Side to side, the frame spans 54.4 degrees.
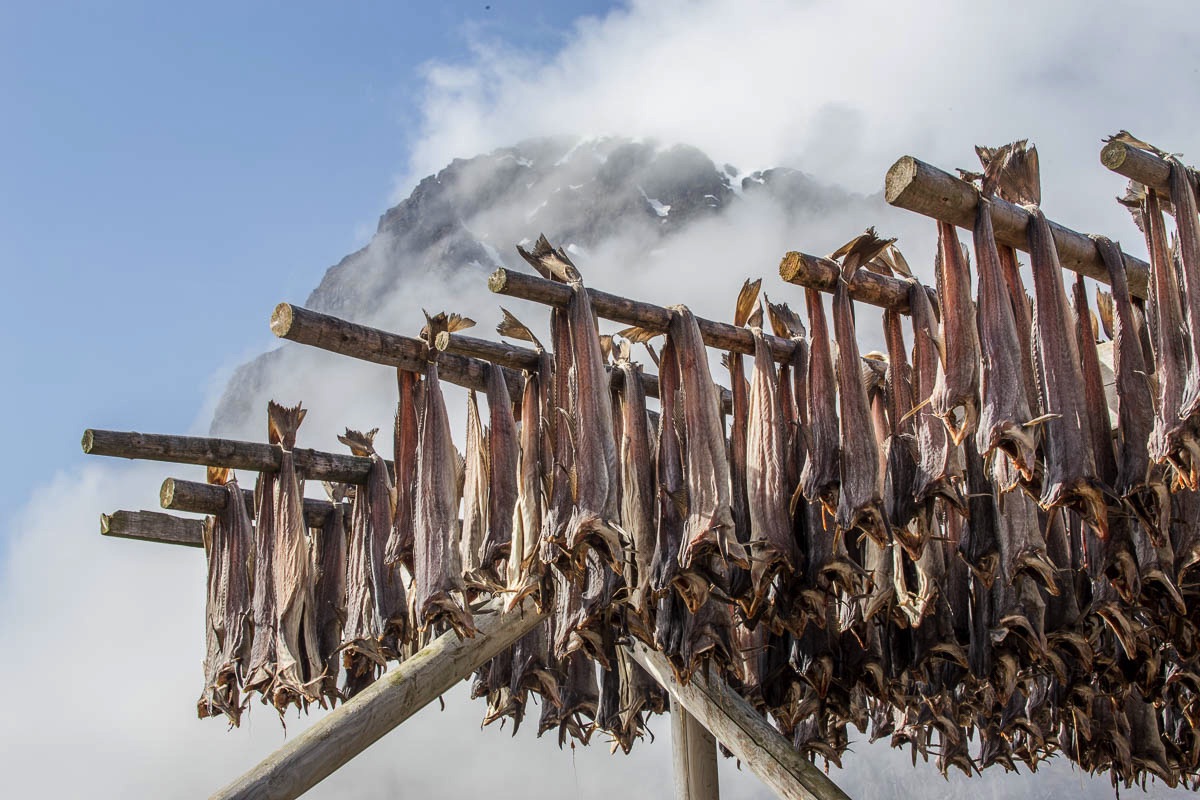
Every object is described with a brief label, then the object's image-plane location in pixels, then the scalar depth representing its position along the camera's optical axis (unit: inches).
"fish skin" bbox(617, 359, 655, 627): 179.2
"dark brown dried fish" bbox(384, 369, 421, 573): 198.5
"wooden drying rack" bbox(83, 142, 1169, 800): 158.7
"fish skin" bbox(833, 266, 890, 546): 167.6
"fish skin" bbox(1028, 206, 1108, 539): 151.4
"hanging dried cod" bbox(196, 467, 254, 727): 238.2
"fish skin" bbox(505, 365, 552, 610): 179.2
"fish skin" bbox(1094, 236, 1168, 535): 158.1
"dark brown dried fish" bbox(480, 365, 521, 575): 195.3
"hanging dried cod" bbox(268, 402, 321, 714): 226.8
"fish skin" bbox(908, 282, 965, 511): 161.5
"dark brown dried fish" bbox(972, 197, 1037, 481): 147.9
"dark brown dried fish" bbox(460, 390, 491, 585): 208.7
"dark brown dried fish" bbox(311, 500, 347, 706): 246.5
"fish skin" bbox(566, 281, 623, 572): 166.6
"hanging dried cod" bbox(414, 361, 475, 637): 184.9
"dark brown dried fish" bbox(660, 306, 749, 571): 171.2
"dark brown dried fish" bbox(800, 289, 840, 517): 174.7
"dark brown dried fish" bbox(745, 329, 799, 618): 177.2
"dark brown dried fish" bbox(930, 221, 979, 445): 154.0
